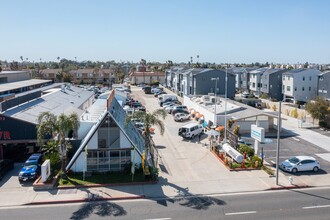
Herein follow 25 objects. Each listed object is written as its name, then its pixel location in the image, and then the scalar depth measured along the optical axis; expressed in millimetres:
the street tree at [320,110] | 45753
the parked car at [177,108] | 57094
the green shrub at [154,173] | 25562
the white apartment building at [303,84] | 70750
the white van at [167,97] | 70875
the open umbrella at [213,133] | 35750
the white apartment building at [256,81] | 86250
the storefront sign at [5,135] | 29797
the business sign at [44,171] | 24225
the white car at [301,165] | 27812
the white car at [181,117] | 51594
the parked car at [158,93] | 86238
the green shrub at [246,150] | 31469
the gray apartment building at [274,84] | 78812
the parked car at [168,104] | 62900
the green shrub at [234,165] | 28698
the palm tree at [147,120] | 26250
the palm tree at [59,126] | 25469
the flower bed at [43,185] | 23969
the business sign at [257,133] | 30448
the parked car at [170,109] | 58994
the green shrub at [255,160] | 28933
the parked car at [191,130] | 39500
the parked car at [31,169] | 25488
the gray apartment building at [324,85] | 66375
